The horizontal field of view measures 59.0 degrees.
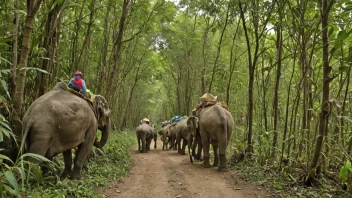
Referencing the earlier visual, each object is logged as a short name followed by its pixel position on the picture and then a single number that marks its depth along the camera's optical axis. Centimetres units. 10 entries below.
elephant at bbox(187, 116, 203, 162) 906
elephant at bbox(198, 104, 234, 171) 759
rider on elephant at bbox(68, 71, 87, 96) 547
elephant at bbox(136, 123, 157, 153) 1244
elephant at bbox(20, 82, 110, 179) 420
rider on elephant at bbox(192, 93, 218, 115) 920
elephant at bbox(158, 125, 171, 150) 1527
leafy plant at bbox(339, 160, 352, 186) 478
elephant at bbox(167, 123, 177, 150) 1445
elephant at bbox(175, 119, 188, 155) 1182
